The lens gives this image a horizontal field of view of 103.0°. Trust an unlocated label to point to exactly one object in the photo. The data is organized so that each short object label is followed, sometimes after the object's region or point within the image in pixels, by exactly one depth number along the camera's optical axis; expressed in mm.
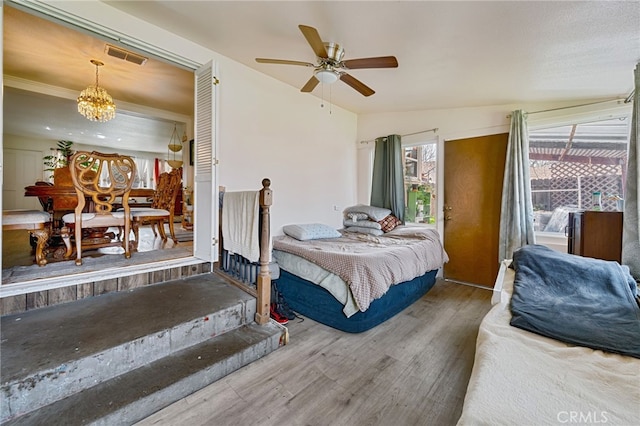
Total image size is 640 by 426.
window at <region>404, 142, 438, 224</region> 4141
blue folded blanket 1175
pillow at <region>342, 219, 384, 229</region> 3904
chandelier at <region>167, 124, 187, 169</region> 6034
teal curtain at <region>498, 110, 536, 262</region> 3102
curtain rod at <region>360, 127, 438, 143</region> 3897
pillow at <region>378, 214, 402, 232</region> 3902
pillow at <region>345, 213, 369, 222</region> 4180
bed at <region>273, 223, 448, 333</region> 2211
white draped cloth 2168
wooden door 3447
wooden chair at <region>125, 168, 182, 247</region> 3161
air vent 2812
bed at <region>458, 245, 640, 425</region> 792
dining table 2734
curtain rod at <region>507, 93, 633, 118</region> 2667
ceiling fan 1927
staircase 1270
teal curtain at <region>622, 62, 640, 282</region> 2051
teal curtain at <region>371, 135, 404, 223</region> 4160
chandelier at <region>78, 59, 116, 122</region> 3523
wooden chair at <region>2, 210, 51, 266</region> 2159
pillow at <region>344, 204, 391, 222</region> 3975
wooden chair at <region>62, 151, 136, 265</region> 2328
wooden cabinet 2244
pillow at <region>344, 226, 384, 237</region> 3830
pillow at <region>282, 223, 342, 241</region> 3289
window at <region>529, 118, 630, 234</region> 2740
